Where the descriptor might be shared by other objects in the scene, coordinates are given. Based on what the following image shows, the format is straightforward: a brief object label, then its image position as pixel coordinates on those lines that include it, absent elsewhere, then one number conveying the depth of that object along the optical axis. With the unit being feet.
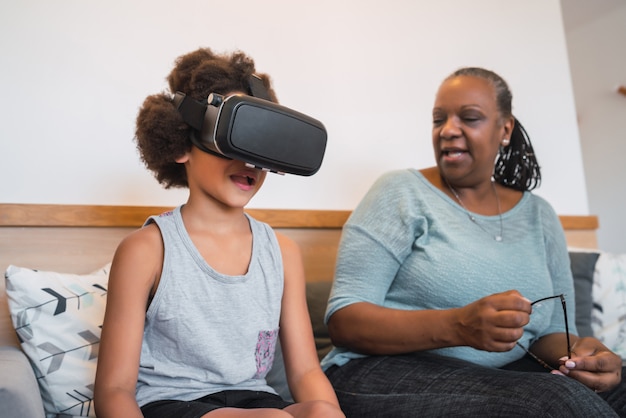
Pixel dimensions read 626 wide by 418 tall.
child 2.91
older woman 3.17
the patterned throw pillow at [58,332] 3.63
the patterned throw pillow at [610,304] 5.76
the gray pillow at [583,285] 5.61
